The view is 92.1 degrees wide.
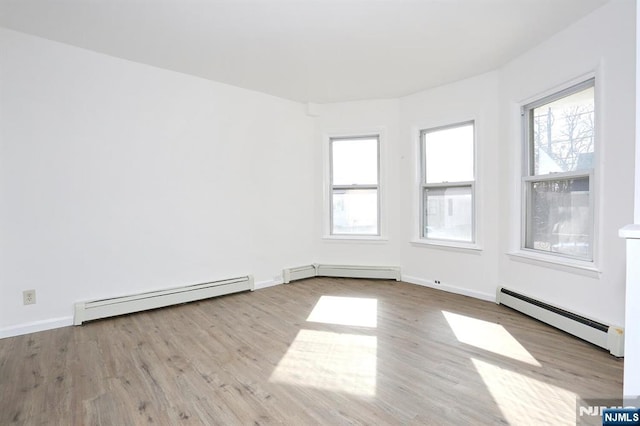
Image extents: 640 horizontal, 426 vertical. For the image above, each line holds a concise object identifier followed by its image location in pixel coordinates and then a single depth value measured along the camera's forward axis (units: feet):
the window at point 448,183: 13.46
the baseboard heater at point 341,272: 15.43
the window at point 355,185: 16.22
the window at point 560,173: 9.16
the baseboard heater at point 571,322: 7.77
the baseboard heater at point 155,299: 10.12
